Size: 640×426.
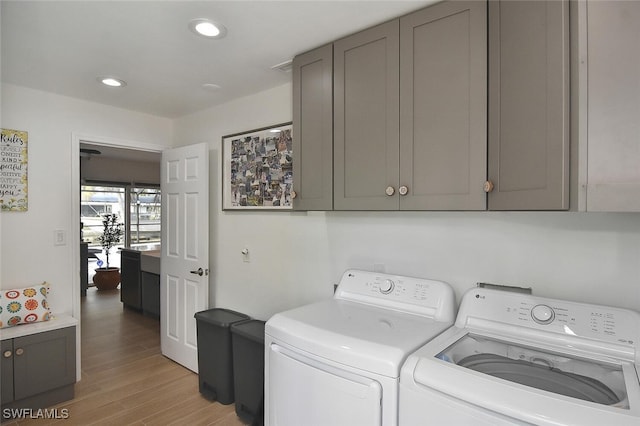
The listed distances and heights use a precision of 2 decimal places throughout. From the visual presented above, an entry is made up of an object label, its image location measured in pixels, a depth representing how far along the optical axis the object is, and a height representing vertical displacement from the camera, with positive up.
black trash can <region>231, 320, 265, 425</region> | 2.27 -1.07
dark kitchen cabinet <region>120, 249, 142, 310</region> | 4.91 -1.00
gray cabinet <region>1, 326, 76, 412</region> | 2.39 -1.13
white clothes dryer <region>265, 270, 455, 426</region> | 1.27 -0.55
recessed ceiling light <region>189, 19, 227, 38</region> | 1.70 +0.91
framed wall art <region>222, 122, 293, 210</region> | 2.56 +0.32
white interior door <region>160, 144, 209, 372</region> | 3.05 -0.35
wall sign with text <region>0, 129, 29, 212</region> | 2.56 +0.30
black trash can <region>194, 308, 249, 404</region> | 2.56 -1.08
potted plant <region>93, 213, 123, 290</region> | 6.30 -1.06
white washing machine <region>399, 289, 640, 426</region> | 0.98 -0.53
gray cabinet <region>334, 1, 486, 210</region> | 1.43 +0.44
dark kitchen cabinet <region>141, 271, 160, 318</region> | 4.55 -1.11
